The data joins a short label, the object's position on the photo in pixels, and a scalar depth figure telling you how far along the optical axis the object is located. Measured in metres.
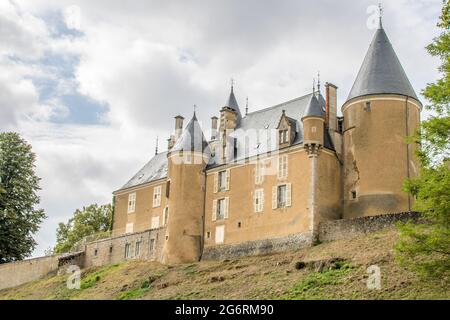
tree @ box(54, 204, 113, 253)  62.78
